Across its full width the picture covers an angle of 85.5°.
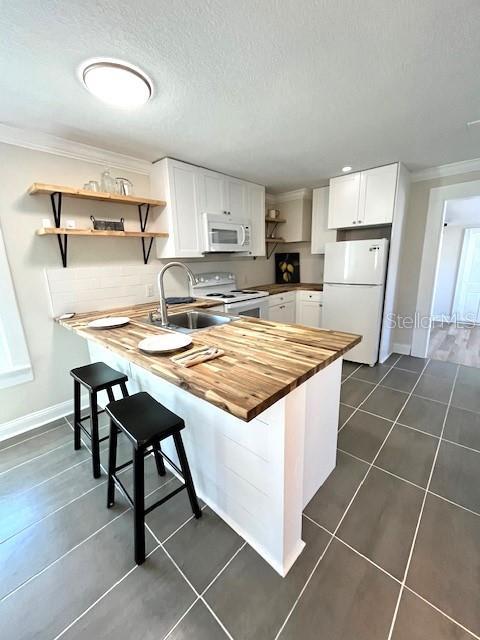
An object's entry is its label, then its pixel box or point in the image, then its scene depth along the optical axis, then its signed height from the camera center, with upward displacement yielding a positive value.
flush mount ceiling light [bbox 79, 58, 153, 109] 1.31 +0.96
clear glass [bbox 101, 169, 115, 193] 2.26 +0.71
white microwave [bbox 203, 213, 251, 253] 2.92 +0.34
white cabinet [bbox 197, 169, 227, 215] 2.85 +0.79
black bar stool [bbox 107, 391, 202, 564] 1.14 -0.75
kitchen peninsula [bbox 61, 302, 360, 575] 0.97 -0.71
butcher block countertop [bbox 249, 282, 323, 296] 3.72 -0.39
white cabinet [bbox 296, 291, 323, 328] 3.73 -0.68
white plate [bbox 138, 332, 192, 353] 1.25 -0.39
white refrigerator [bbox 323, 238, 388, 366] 3.01 -0.36
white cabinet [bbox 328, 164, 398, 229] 2.89 +0.71
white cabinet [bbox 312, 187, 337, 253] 3.69 +0.54
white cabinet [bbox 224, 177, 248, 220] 3.15 +0.79
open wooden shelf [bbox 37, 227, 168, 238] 1.95 +0.27
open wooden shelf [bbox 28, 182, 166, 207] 1.87 +0.56
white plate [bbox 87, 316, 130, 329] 1.79 -0.39
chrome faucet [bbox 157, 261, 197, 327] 1.67 -0.22
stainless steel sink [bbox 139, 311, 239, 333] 2.10 -0.48
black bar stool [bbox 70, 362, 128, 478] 1.57 -0.71
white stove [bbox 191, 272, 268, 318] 2.90 -0.38
